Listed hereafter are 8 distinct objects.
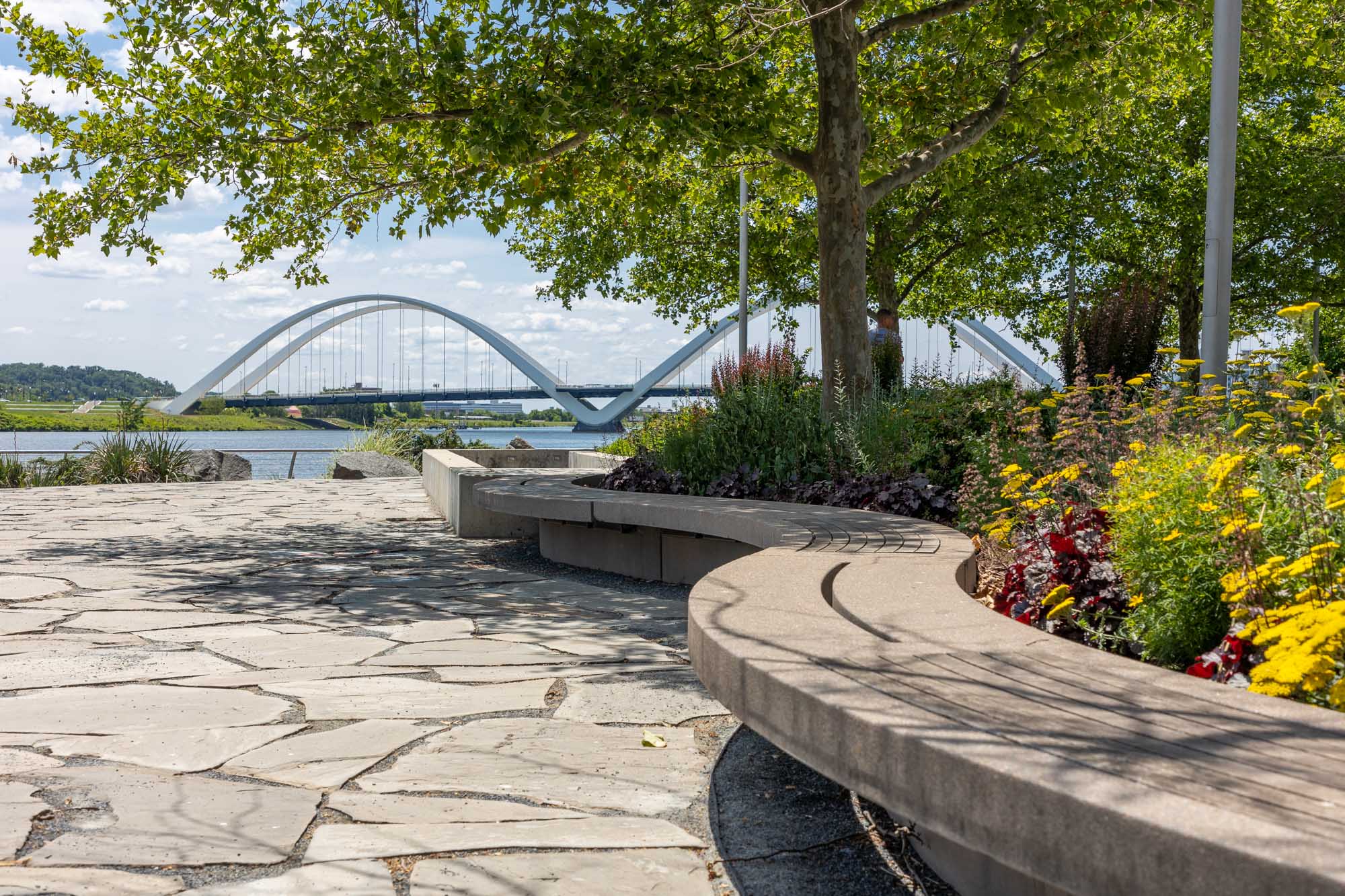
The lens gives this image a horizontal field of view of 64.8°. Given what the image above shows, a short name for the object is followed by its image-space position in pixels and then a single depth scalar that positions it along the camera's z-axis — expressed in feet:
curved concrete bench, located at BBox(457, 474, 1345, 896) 4.55
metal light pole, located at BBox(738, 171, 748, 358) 61.57
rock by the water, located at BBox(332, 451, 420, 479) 57.41
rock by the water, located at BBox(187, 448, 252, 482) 56.75
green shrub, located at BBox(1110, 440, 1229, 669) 8.56
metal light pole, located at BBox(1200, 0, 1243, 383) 18.44
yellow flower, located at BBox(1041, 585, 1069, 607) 9.75
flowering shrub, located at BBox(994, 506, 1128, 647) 9.75
